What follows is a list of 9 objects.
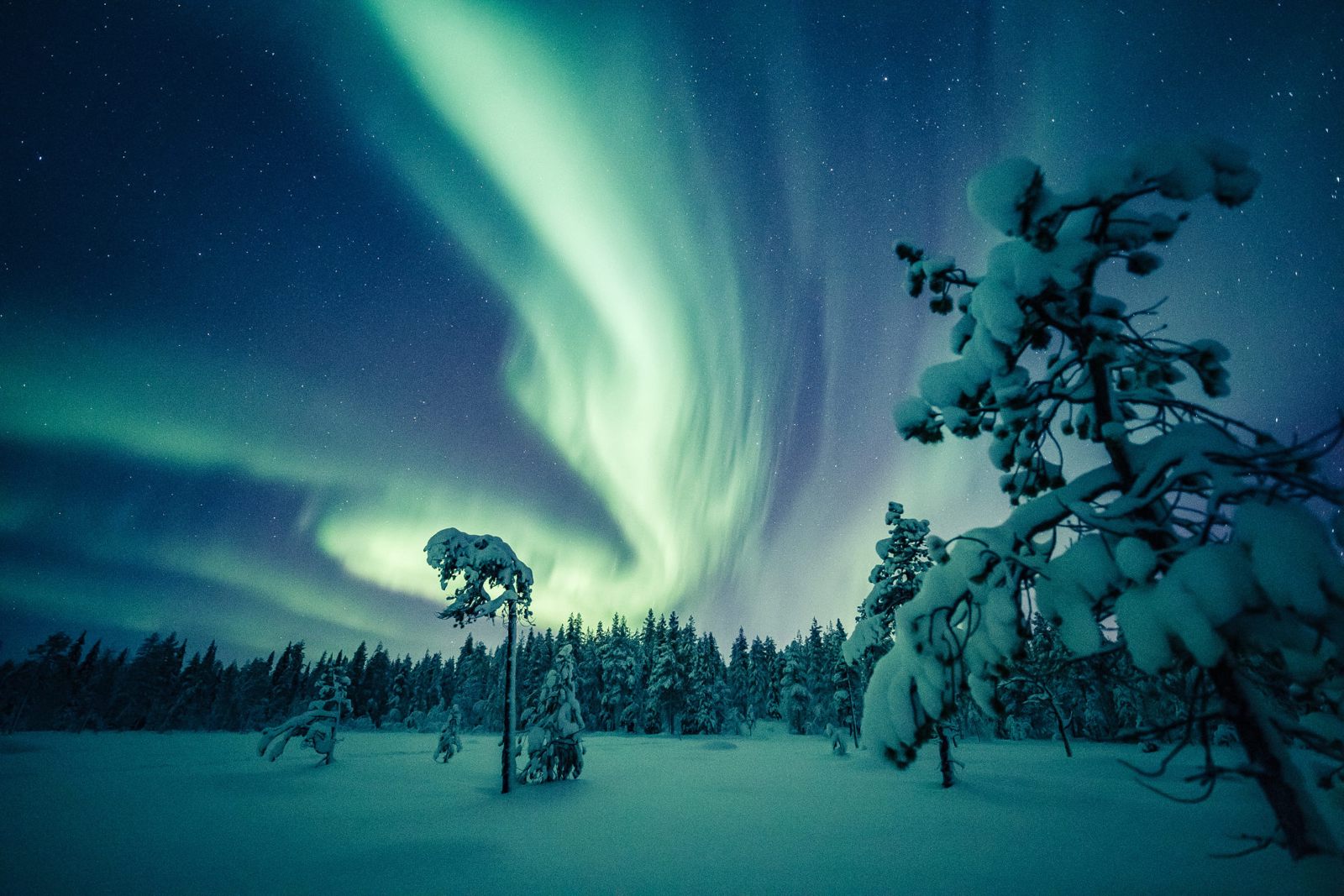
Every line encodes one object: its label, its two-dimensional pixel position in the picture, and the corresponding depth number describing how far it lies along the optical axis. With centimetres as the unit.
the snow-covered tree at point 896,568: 1864
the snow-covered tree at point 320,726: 2500
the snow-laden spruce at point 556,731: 1891
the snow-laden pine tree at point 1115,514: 308
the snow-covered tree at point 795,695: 6397
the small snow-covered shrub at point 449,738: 2789
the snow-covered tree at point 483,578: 1691
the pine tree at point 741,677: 7769
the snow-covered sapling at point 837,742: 3228
